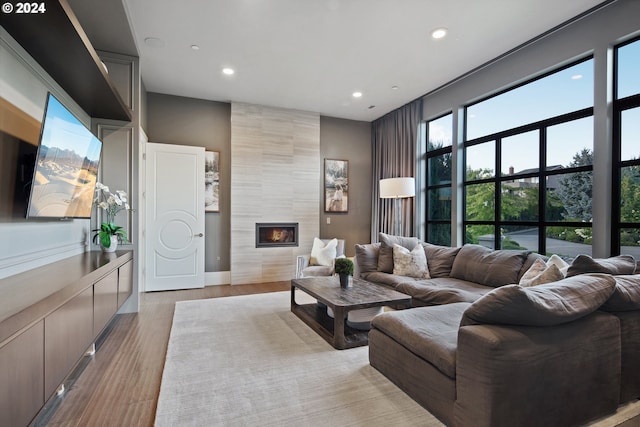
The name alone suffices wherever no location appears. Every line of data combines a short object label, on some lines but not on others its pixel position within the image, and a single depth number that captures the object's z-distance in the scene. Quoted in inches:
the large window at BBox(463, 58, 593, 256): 128.9
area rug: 67.8
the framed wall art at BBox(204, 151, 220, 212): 206.2
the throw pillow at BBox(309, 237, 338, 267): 193.5
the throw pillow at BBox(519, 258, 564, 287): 93.1
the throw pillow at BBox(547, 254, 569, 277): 102.3
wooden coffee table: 102.7
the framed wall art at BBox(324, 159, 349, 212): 243.8
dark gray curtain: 210.7
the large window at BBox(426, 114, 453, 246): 192.4
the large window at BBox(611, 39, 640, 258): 110.4
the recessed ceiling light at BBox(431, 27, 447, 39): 128.1
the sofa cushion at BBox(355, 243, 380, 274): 164.7
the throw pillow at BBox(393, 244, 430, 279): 151.2
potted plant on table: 126.2
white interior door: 188.7
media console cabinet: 46.0
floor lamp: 189.8
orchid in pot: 127.0
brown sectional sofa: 56.2
